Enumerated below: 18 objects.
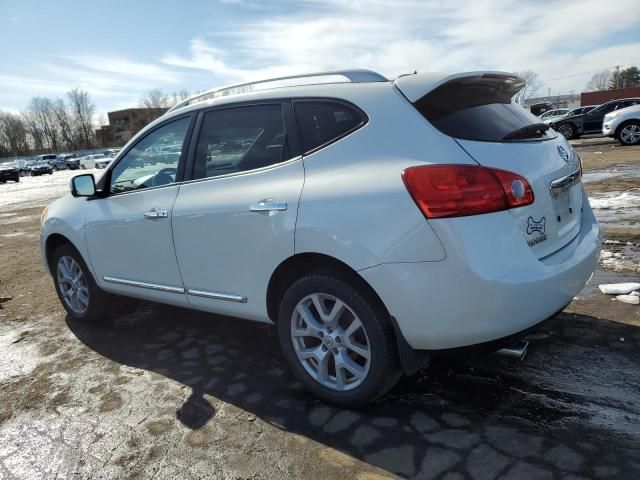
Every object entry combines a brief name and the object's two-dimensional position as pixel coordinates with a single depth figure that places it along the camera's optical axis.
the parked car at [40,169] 52.41
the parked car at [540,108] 44.05
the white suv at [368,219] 2.40
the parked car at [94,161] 53.19
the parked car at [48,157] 66.56
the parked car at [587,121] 24.61
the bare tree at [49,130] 112.69
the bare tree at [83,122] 114.12
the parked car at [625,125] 17.81
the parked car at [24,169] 54.72
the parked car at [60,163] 62.75
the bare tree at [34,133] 111.06
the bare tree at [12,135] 105.94
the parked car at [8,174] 39.72
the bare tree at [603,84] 100.21
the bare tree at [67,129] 113.69
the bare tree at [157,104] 109.57
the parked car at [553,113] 35.00
